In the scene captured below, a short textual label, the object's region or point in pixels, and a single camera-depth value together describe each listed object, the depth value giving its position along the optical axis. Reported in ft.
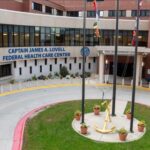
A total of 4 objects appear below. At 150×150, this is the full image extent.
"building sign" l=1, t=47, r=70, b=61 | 123.69
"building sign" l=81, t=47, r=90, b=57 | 150.51
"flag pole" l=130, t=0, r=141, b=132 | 65.47
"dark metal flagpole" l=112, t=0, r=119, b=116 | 75.46
